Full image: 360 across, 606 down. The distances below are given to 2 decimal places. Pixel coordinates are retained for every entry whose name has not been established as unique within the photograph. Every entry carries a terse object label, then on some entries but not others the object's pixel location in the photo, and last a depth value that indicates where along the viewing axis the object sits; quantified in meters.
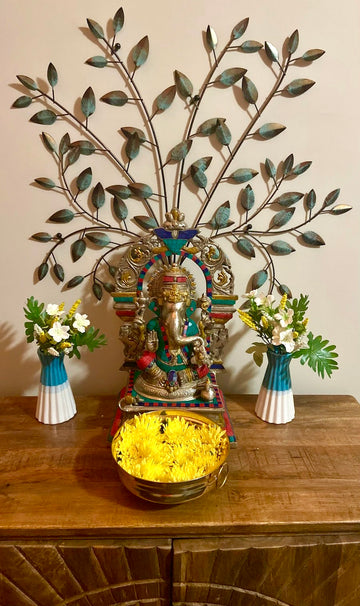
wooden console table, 0.85
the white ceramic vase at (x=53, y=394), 1.12
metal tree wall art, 1.12
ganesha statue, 1.09
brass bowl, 0.82
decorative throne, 1.08
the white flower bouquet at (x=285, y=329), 1.09
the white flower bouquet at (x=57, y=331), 1.08
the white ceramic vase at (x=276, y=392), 1.13
